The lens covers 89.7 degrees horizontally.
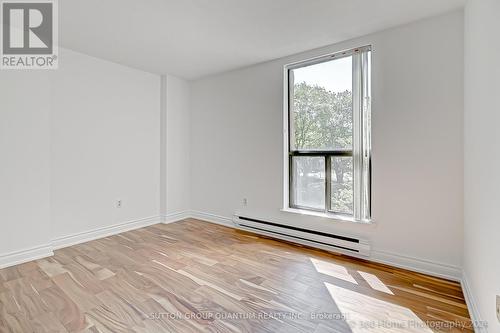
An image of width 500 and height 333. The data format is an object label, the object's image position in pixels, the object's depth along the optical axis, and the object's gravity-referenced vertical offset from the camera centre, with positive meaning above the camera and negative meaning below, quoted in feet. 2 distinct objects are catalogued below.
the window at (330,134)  9.24 +1.24
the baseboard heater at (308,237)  9.30 -3.01
